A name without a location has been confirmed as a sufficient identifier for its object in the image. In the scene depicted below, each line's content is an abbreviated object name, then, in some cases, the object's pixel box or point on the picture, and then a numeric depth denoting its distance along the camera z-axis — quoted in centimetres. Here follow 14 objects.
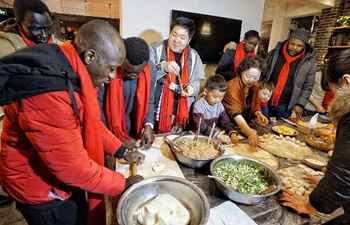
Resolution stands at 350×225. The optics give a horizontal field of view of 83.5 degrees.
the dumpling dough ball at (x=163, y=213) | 80
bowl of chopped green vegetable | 96
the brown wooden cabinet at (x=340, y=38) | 538
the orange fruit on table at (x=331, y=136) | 180
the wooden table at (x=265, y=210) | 92
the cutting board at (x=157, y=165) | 118
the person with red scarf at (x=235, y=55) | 308
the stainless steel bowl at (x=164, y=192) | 83
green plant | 523
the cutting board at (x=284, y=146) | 155
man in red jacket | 66
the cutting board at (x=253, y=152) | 143
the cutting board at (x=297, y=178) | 111
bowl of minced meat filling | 122
